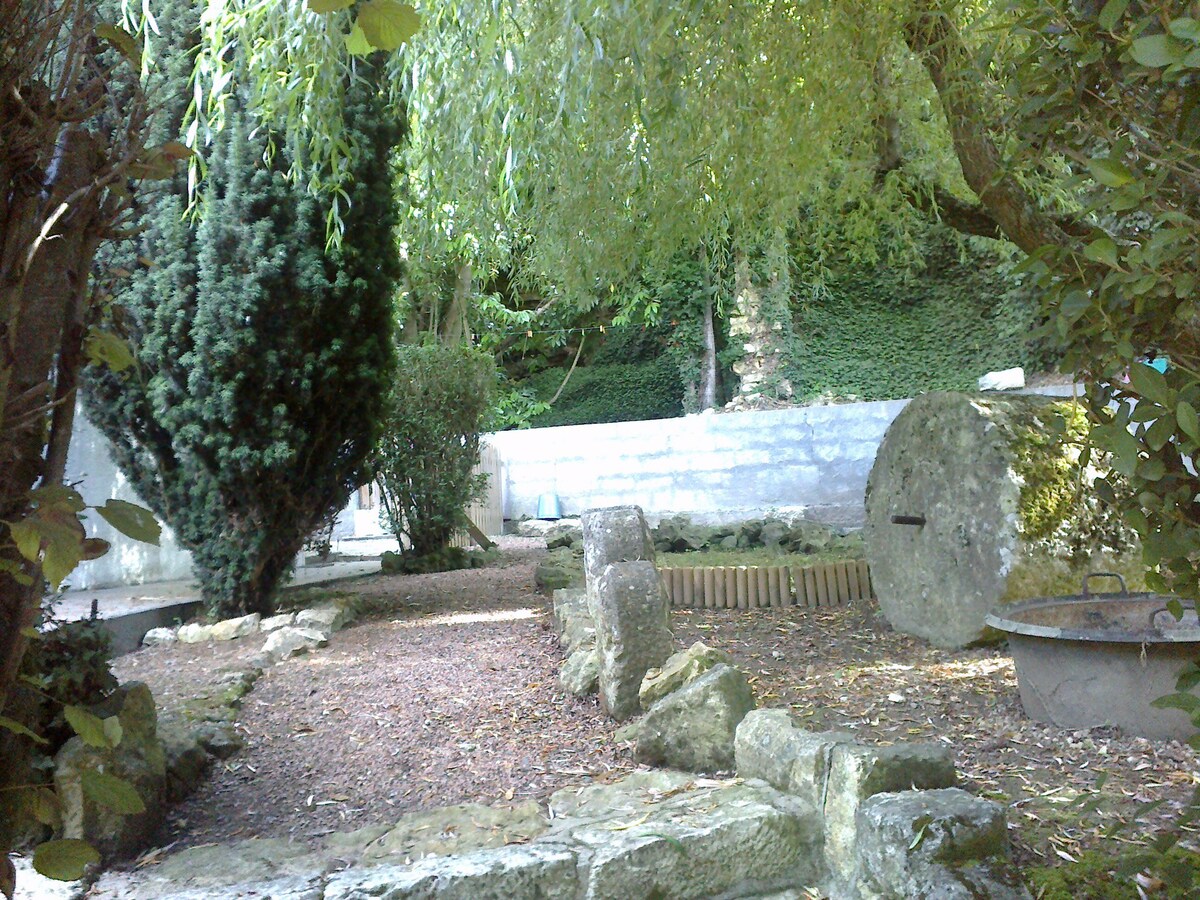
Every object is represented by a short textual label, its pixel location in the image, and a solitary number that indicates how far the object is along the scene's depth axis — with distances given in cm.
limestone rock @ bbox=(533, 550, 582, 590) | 719
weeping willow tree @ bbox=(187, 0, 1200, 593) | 143
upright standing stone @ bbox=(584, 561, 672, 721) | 392
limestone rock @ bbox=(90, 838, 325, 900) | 250
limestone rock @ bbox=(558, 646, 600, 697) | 431
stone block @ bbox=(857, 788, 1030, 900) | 213
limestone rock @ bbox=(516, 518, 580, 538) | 1238
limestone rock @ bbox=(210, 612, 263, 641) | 585
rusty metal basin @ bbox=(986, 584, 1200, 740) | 304
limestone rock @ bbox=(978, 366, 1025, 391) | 1557
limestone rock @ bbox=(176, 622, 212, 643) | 583
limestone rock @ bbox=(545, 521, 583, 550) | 998
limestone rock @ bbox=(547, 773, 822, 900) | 260
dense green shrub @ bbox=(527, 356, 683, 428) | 2114
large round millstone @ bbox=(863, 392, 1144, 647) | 434
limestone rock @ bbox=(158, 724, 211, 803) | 328
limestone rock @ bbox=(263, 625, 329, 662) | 532
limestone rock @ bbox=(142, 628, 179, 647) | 589
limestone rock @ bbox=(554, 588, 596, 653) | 480
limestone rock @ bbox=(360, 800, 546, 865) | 276
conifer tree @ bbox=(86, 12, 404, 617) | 576
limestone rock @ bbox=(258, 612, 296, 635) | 592
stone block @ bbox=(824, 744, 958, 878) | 252
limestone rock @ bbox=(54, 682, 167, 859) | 279
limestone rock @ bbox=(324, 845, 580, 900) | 245
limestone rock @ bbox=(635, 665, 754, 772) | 333
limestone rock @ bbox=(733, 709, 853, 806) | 279
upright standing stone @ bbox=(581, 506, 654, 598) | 452
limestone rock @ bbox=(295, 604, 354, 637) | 589
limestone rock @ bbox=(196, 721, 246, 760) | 371
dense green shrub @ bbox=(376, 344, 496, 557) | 917
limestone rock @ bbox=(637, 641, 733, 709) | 374
